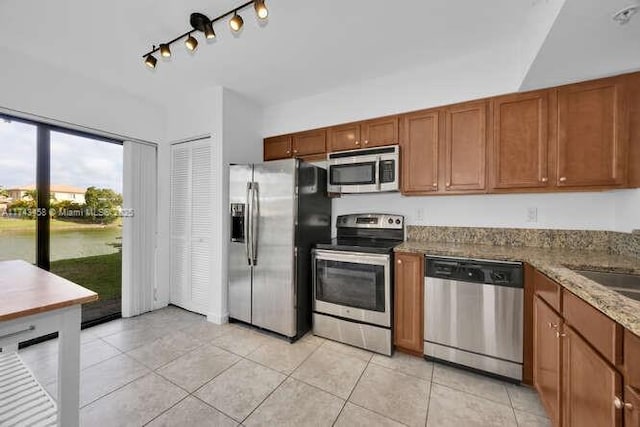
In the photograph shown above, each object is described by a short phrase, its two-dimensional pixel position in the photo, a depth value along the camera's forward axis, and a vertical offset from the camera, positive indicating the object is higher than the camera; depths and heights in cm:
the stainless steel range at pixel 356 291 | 224 -75
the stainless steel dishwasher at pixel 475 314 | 182 -79
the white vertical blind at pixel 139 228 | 304 -21
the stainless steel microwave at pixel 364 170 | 252 +45
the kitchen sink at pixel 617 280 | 145 -40
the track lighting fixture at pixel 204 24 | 151 +128
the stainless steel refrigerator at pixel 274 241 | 248 -30
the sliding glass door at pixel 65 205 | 236 +7
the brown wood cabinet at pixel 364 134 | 260 +87
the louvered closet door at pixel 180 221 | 325 -12
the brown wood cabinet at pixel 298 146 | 300 +86
